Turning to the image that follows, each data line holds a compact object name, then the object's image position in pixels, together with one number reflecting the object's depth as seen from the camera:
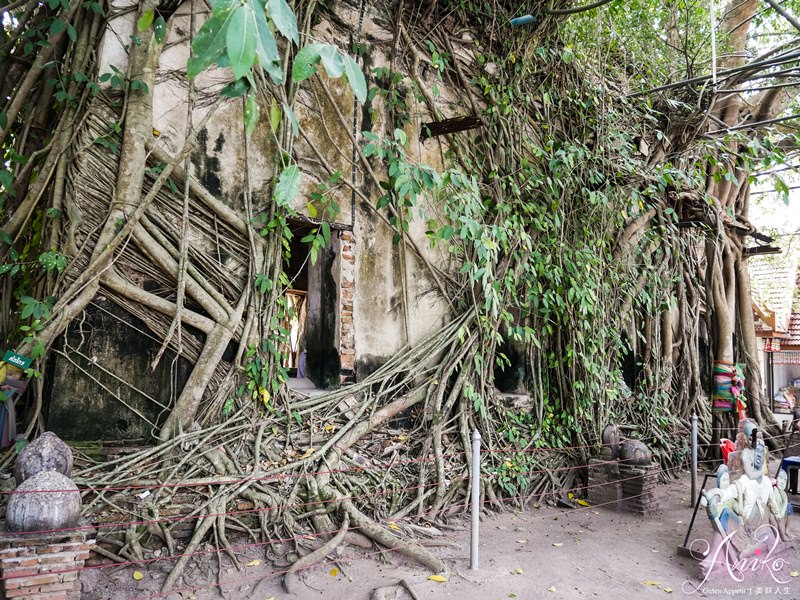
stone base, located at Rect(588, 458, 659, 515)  4.78
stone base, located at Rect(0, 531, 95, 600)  2.36
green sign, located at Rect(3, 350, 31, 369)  3.21
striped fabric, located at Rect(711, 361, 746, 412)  5.98
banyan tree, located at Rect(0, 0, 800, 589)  3.56
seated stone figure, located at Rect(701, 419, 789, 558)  3.33
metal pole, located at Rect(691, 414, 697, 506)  4.84
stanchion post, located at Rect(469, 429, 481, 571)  3.32
